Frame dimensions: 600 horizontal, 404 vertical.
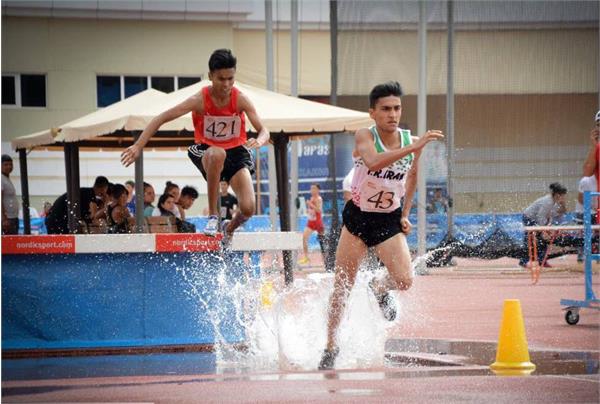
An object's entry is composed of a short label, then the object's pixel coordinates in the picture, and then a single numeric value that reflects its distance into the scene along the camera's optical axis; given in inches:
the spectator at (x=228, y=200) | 1012.5
